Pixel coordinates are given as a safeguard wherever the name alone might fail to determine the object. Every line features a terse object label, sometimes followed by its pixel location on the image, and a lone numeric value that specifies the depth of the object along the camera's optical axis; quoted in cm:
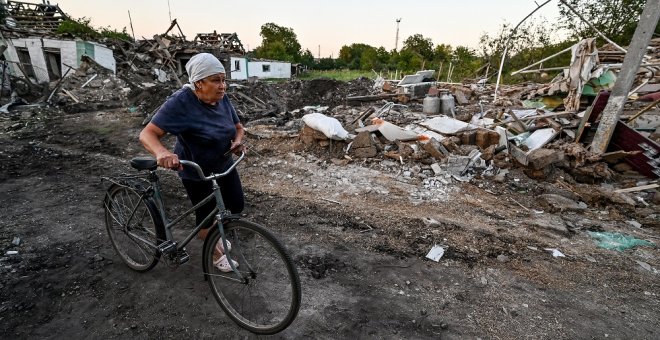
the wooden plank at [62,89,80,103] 1281
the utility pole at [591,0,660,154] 505
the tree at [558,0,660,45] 1823
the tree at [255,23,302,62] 5041
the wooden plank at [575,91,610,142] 599
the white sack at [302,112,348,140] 662
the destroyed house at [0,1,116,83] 1603
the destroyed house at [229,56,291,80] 2675
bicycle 219
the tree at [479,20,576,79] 1962
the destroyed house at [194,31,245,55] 2514
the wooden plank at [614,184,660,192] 497
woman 225
